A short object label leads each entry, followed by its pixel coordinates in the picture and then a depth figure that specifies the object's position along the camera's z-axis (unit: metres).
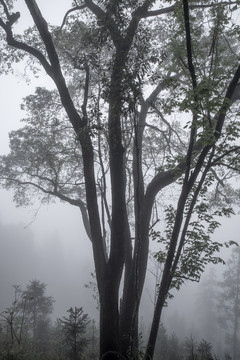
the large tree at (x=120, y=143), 4.38
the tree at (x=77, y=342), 8.16
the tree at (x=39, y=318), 12.40
